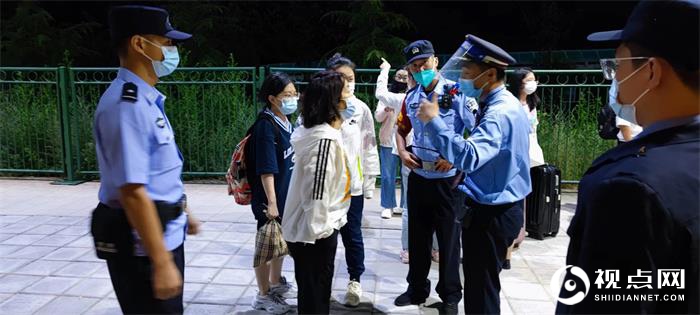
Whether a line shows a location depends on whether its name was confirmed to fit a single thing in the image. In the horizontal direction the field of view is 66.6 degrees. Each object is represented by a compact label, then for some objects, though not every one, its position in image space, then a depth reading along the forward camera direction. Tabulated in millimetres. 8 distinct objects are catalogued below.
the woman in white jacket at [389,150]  5914
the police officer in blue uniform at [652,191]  1159
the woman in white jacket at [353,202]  3671
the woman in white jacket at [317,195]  2928
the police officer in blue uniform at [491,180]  2879
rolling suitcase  5453
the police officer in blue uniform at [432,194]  3703
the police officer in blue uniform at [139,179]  2010
